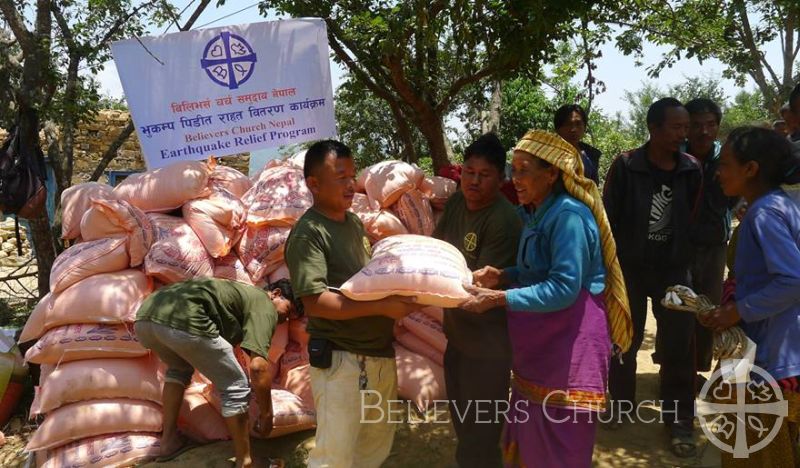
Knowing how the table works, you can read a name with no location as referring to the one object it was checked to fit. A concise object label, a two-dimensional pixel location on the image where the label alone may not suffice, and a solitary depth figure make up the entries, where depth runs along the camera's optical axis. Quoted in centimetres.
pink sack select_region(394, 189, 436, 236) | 379
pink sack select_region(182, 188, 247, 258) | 358
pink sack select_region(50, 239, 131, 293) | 340
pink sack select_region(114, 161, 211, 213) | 366
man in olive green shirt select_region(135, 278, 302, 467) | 289
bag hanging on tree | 419
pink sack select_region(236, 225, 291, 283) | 373
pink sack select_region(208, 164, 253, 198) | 397
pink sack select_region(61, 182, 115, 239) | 360
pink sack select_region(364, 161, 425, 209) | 377
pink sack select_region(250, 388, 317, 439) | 324
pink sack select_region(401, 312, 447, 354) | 369
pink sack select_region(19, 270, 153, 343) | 331
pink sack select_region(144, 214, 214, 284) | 341
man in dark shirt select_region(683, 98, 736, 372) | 338
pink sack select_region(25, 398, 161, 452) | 320
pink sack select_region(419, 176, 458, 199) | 394
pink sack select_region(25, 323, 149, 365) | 329
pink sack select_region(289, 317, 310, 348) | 365
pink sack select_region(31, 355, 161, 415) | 325
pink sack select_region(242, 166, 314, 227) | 376
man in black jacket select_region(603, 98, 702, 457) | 313
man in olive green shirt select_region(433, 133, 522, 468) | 257
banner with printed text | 392
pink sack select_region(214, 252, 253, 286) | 365
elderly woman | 210
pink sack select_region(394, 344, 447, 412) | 349
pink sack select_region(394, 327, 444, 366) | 371
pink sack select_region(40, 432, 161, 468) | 313
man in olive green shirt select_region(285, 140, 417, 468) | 233
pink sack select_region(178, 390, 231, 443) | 334
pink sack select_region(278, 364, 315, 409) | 347
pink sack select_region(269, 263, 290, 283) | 373
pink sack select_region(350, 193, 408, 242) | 369
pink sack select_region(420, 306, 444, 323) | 374
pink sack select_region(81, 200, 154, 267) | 342
